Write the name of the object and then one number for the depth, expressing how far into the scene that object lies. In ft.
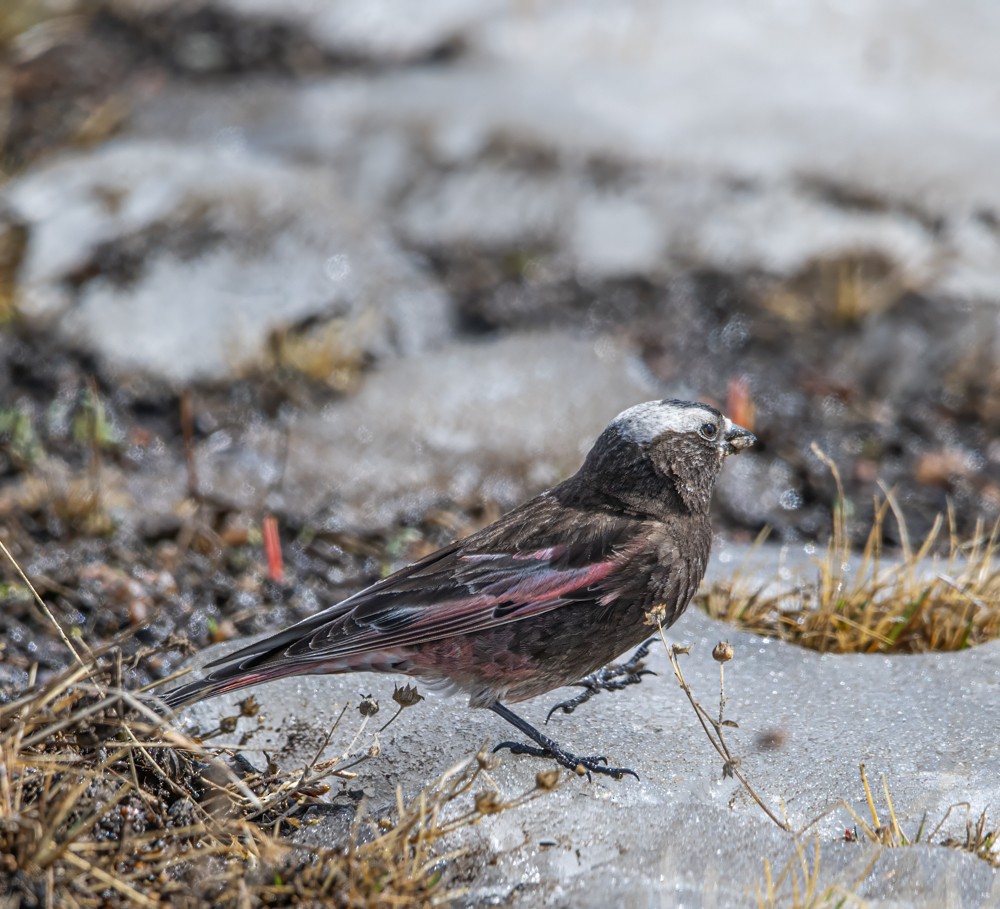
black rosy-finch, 26.84
